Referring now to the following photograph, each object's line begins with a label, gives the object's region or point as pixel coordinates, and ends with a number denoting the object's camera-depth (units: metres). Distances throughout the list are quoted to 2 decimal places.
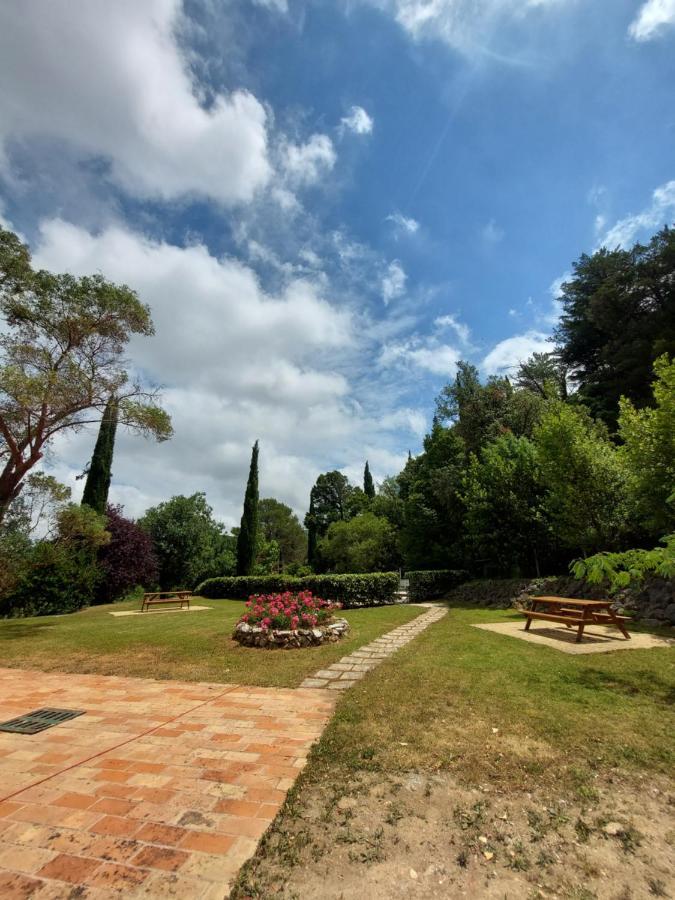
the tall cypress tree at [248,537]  27.83
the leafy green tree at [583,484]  13.57
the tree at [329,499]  53.22
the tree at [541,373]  29.50
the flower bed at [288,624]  8.41
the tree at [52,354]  12.16
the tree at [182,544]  29.70
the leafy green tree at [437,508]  23.08
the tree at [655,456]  10.63
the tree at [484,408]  23.52
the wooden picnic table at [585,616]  8.22
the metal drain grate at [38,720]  4.09
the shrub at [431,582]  20.72
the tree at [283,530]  51.41
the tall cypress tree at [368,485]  50.93
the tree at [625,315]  22.03
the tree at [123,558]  19.92
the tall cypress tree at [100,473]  21.92
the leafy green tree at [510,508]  17.44
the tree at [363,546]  31.38
